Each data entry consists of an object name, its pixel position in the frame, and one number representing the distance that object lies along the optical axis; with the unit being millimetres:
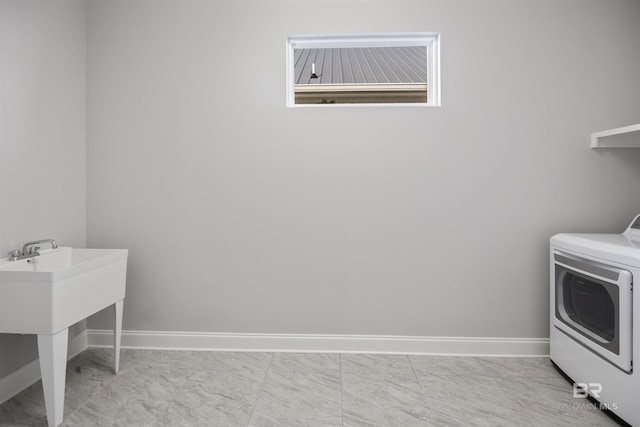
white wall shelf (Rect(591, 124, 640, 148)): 2177
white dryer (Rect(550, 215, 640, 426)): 1578
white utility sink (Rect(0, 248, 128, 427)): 1549
